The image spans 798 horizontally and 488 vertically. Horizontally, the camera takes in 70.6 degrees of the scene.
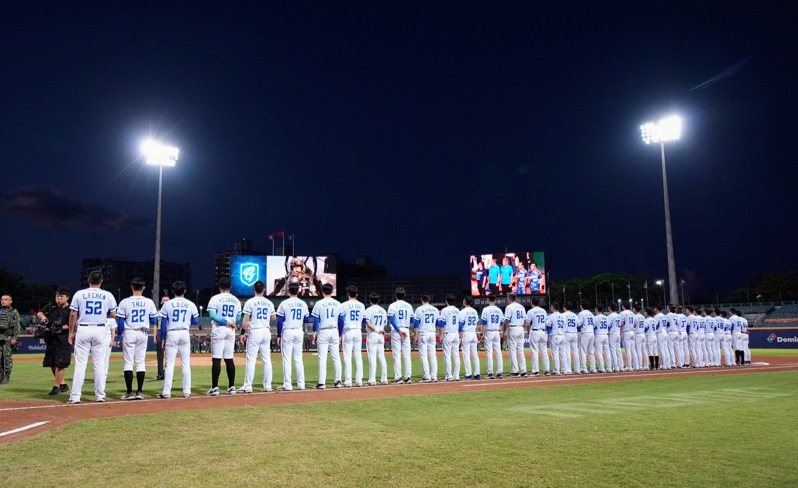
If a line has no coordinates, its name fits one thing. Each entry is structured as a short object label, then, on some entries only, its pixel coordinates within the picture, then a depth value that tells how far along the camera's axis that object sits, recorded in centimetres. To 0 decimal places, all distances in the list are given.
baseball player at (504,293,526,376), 1475
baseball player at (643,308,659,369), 1763
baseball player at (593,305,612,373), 1645
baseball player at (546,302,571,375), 1551
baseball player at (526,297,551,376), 1508
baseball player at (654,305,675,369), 1792
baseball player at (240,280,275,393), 1121
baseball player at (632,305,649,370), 1738
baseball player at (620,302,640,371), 1725
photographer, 1116
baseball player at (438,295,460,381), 1393
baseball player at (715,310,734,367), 1969
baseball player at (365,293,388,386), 1273
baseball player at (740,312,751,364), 2008
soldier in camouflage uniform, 1259
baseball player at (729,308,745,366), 2000
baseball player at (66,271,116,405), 952
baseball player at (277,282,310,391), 1153
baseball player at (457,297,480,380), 1413
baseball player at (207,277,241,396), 1073
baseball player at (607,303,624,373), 1669
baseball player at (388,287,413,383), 1306
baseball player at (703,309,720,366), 1923
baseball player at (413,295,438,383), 1361
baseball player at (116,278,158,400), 1002
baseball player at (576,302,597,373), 1620
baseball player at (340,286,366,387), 1229
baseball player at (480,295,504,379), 1444
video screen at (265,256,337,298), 5325
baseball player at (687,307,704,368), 1867
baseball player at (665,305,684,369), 1819
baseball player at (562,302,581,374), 1567
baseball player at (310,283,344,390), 1189
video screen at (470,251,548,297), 5325
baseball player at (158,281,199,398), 1028
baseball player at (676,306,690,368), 1839
